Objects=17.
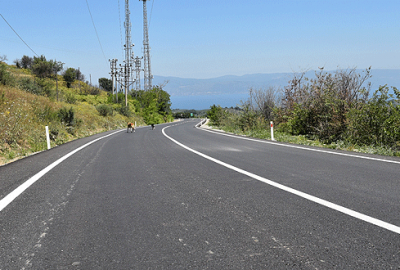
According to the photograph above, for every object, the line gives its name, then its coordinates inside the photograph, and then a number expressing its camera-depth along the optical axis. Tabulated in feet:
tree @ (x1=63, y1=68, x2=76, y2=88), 276.82
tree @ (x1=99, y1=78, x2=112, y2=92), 403.28
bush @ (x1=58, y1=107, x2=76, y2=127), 85.10
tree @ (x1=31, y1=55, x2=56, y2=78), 235.40
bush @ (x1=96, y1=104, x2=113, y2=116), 165.37
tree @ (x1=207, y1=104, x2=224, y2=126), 148.76
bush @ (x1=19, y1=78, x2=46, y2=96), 111.09
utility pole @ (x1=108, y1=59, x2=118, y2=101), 231.71
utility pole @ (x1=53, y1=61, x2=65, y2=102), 226.69
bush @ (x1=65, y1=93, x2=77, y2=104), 162.87
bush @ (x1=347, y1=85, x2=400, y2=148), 37.96
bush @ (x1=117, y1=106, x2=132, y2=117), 211.14
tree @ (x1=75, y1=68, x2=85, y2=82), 321.32
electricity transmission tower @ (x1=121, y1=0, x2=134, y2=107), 230.03
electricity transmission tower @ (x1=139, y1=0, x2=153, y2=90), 255.50
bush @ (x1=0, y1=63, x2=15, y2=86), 96.22
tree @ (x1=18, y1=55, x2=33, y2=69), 276.00
